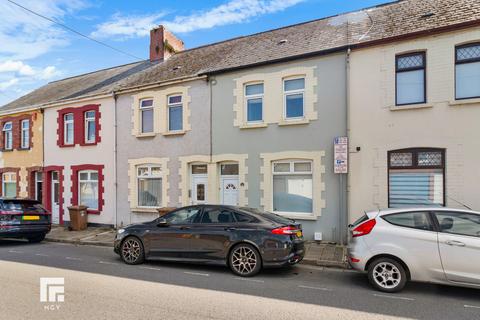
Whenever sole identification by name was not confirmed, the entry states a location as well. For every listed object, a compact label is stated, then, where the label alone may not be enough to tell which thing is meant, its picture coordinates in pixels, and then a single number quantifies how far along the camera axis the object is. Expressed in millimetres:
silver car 5945
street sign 9930
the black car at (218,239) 7457
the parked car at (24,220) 11578
